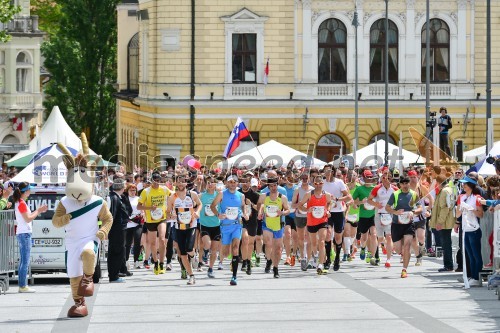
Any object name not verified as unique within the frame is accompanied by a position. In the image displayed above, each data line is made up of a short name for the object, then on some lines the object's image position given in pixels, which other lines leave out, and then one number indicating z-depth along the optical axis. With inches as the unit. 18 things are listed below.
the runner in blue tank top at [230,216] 1066.7
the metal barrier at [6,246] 993.5
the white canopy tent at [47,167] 1298.0
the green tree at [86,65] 3125.0
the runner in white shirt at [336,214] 1136.8
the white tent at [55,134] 1524.4
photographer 1711.4
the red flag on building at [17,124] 3351.4
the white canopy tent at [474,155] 1851.9
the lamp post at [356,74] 2260.3
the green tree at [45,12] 3669.5
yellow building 2363.4
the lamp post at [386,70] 2196.1
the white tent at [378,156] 1898.4
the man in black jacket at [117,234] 1087.0
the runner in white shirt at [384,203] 1173.7
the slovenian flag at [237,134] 1967.3
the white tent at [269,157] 1831.9
